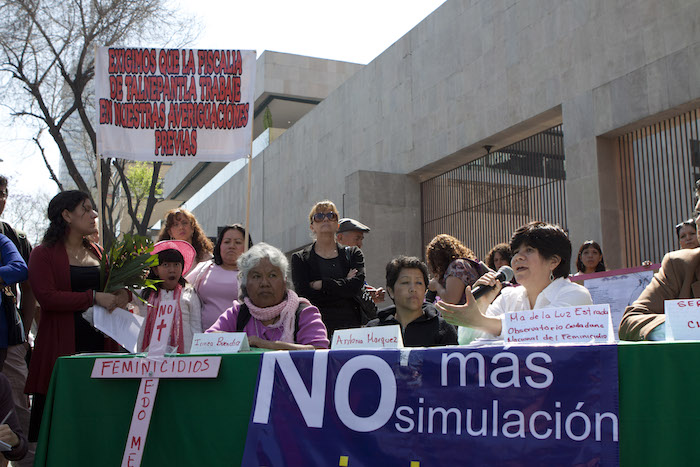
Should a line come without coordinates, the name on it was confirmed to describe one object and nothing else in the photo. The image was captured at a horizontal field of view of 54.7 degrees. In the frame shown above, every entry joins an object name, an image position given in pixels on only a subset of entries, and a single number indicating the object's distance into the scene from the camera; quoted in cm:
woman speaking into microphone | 321
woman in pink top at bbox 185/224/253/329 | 481
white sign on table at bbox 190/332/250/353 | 293
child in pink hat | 474
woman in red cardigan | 404
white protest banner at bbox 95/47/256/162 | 601
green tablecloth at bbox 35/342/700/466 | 204
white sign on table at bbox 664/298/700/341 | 211
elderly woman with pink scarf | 369
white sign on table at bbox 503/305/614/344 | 223
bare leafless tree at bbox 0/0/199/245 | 1438
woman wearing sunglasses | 498
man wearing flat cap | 637
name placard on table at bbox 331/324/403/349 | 259
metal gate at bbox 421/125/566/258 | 1166
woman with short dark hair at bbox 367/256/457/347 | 379
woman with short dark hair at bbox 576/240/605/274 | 718
